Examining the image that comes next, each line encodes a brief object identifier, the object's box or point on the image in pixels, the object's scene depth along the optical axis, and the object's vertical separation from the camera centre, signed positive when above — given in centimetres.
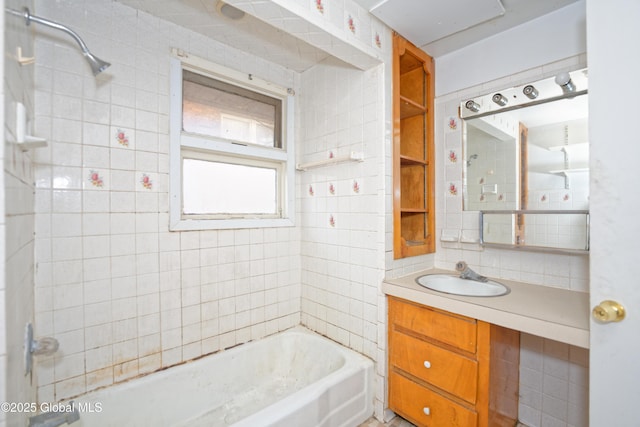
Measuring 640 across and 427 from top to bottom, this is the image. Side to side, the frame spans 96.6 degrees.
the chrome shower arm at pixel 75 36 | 100 +67
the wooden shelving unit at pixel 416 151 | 187 +43
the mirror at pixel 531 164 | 144 +28
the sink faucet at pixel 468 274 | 165 -36
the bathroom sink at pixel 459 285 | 162 -44
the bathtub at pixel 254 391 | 134 -98
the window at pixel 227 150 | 169 +41
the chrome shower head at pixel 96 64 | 119 +64
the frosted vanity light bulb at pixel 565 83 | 138 +64
